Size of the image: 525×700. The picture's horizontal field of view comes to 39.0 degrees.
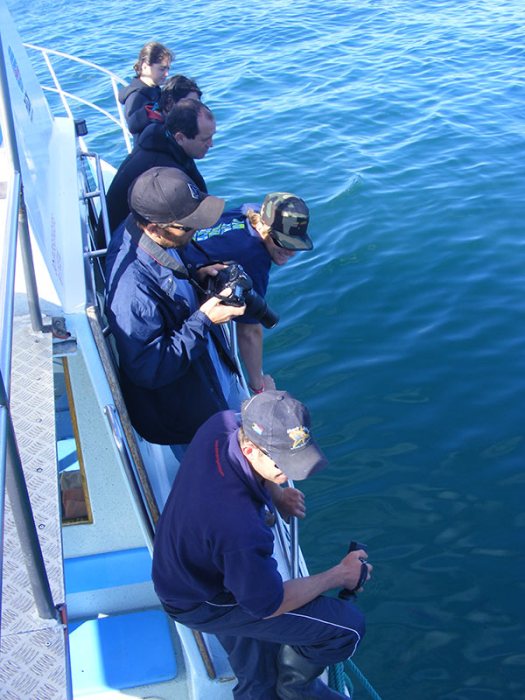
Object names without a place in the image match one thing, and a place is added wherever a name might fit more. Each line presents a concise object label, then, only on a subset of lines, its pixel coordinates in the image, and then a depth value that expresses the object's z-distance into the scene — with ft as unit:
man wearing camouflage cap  11.55
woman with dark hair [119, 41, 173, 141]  18.56
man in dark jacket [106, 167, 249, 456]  9.47
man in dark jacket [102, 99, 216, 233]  13.14
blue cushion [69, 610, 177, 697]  10.37
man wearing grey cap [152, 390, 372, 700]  7.77
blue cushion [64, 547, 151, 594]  11.20
